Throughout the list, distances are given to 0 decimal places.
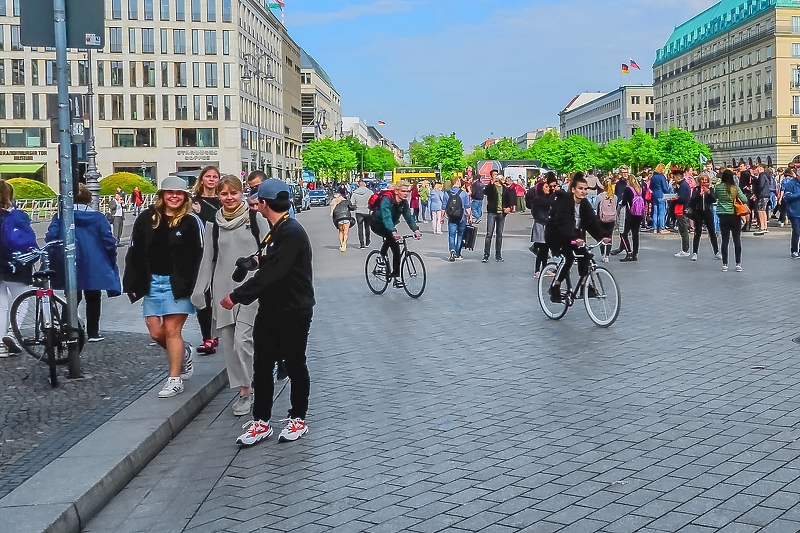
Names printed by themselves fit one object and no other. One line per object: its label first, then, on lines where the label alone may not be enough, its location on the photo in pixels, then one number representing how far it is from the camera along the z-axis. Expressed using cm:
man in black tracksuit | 651
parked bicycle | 829
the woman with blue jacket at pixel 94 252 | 973
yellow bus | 8856
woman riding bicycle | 1188
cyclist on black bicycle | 1542
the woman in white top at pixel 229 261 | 743
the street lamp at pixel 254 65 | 8850
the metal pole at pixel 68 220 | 832
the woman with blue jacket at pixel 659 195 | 2755
